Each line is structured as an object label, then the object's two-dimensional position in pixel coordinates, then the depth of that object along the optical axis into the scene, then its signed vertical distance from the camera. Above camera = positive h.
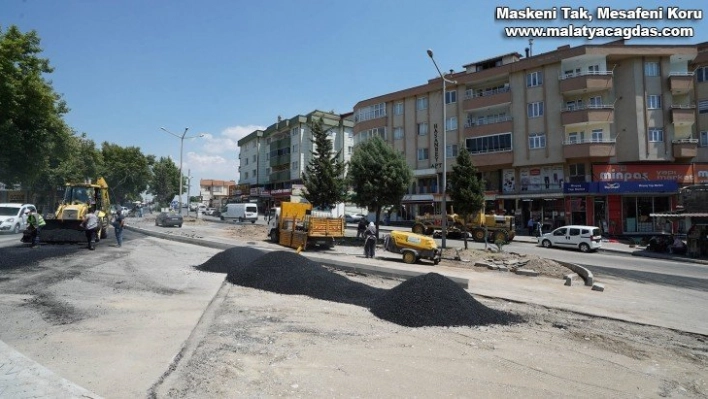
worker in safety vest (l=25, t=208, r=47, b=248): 15.73 -0.49
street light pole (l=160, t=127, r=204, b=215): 43.12 +7.26
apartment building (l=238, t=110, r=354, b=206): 63.66 +11.10
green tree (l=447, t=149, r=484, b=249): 22.06 +1.49
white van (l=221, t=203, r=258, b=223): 49.22 +0.39
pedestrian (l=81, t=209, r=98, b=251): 15.85 -0.50
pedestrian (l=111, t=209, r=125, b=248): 17.89 -0.39
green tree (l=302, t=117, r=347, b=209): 26.39 +2.38
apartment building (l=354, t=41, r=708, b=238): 33.72 +7.36
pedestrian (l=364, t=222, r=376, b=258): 18.03 -1.18
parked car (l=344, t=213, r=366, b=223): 47.34 -0.25
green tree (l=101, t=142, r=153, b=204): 62.91 +7.50
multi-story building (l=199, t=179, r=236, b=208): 132.62 +9.36
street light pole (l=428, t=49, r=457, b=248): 20.32 +0.65
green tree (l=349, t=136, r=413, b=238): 23.62 +2.40
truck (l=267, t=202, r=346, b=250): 20.48 -0.67
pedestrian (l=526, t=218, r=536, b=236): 35.64 -0.93
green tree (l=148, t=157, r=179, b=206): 82.31 +7.40
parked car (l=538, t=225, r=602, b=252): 24.94 -1.53
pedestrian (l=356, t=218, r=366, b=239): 24.45 -0.69
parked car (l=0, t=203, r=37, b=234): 24.05 -0.08
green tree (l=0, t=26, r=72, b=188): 24.17 +6.73
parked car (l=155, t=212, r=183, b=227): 36.34 -0.34
